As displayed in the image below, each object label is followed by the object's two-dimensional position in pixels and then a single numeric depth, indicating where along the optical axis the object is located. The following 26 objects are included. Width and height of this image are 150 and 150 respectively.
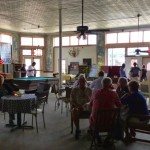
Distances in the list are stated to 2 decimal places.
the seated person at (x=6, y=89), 3.82
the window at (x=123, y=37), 10.35
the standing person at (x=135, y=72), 8.44
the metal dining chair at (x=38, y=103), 3.46
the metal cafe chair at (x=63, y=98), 4.61
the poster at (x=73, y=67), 11.19
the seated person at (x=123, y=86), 3.43
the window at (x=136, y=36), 10.04
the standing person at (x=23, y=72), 10.24
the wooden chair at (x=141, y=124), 2.65
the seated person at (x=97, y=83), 4.48
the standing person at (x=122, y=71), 8.08
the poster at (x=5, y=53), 10.61
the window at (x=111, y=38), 10.59
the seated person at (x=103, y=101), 2.69
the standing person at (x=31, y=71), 9.62
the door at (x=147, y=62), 9.85
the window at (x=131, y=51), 10.21
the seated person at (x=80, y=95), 3.44
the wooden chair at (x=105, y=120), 2.59
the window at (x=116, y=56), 10.51
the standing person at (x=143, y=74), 8.78
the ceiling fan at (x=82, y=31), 5.34
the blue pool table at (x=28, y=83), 6.97
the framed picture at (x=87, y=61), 11.01
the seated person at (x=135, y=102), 2.76
